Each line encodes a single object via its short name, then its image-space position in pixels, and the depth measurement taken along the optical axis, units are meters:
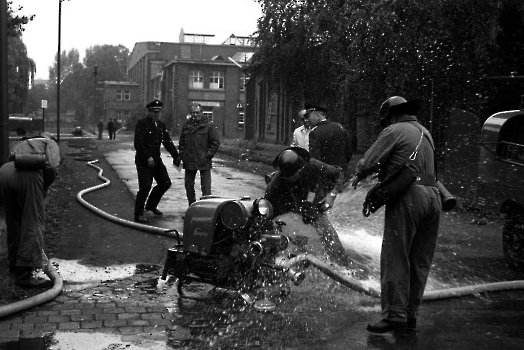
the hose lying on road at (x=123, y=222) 9.34
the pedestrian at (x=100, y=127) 50.30
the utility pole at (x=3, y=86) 9.04
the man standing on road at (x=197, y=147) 11.03
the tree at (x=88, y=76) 123.41
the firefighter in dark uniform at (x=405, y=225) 5.54
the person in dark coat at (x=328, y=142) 7.79
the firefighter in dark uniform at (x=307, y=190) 6.68
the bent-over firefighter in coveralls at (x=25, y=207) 6.54
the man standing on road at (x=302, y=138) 9.84
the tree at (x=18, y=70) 53.19
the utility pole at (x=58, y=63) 36.47
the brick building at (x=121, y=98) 102.31
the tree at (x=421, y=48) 16.66
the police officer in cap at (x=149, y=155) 10.77
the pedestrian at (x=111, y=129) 51.36
